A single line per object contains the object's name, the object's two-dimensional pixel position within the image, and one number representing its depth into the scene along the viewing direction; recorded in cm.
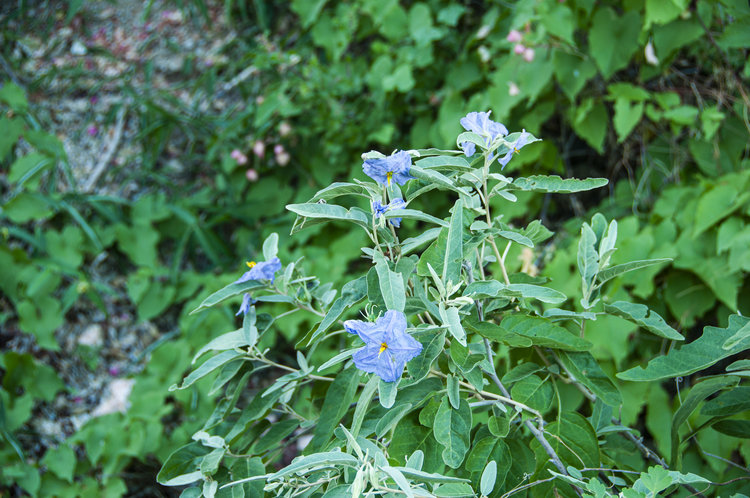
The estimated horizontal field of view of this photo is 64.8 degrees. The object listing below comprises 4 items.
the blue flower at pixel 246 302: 75
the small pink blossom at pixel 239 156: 214
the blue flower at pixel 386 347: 54
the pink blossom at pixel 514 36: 168
